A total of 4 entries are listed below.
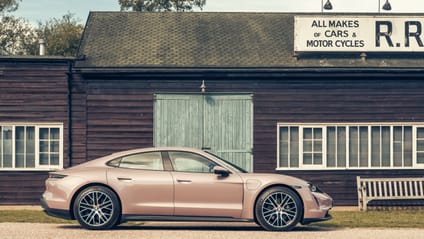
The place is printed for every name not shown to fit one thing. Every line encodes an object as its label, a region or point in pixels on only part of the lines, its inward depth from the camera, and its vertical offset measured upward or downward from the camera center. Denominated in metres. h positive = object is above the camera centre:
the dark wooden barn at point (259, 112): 22.70 +0.66
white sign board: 23.47 +2.76
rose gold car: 13.91 -0.92
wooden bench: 21.70 -1.23
